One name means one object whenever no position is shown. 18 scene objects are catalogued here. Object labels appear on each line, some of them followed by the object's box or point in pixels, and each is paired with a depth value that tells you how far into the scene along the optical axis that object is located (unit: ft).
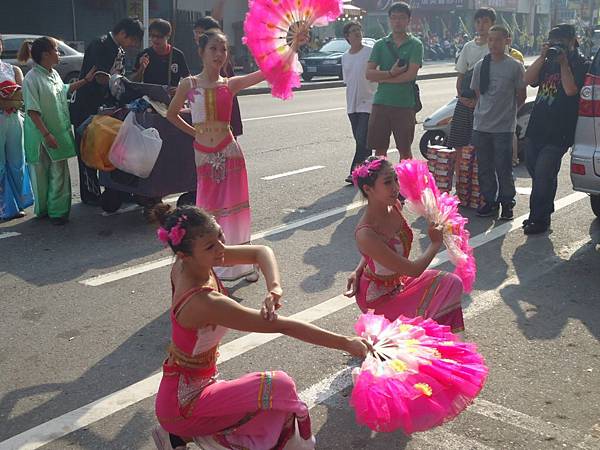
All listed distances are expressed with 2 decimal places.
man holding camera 23.67
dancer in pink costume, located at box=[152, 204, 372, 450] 10.56
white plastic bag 24.71
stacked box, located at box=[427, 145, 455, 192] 29.40
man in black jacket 26.53
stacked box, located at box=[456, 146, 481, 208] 28.19
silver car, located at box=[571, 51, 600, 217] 22.53
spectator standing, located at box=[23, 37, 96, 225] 24.82
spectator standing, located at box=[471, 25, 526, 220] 26.04
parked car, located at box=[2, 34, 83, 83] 65.82
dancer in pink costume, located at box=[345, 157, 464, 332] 13.85
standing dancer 19.39
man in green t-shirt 28.55
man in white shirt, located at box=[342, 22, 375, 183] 32.24
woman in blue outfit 25.94
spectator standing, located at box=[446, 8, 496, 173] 29.09
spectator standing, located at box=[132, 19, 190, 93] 26.96
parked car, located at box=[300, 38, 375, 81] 90.99
